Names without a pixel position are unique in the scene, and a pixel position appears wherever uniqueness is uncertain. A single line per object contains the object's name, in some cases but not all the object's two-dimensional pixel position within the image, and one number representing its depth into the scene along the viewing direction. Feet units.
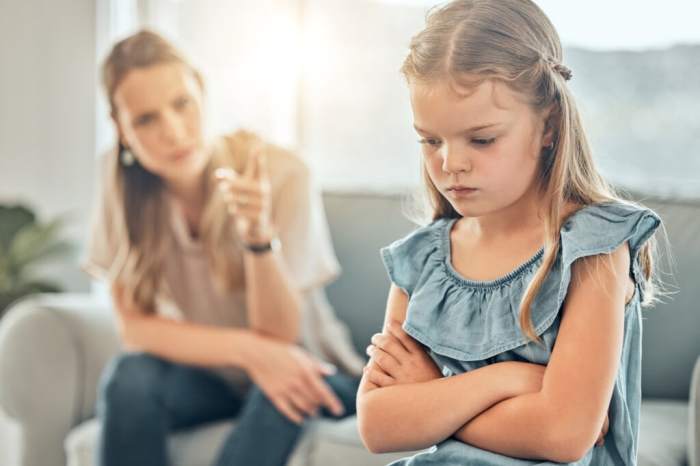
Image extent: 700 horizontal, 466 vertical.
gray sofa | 12.98
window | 14.63
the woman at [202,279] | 13.17
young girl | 9.77
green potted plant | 18.36
